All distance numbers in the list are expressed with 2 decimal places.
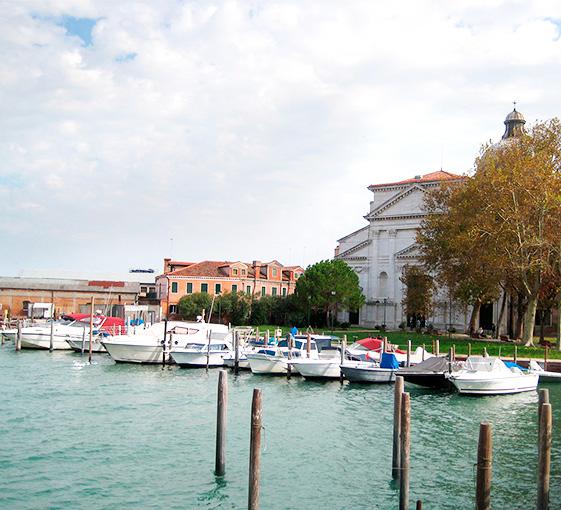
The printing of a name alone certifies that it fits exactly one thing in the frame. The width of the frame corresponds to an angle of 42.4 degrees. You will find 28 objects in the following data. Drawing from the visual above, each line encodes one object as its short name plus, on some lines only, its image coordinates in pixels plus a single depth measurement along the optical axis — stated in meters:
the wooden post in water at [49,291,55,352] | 45.69
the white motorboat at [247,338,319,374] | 34.53
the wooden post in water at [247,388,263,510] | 11.95
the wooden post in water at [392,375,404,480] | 15.77
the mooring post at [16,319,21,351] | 45.53
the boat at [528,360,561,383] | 33.72
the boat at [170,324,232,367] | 37.22
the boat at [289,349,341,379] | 32.91
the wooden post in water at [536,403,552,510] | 11.55
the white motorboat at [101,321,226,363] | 38.53
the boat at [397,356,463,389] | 30.17
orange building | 78.38
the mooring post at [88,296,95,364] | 42.30
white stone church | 73.50
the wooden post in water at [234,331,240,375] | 35.81
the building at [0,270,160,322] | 76.31
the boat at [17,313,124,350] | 46.78
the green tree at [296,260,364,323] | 71.06
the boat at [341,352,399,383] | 31.78
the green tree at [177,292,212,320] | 74.81
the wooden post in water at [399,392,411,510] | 12.98
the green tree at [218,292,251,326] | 75.19
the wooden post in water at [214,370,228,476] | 15.55
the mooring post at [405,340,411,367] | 32.97
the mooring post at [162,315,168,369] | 38.28
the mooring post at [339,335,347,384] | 32.34
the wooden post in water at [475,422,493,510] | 10.97
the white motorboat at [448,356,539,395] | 29.14
